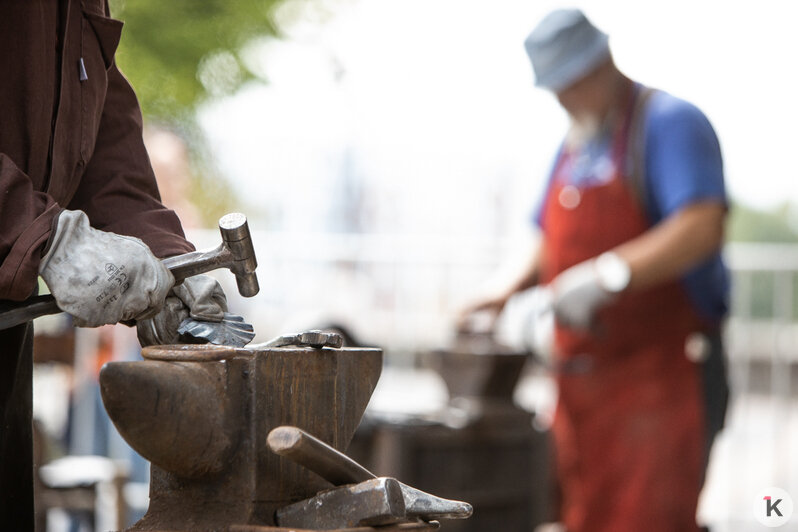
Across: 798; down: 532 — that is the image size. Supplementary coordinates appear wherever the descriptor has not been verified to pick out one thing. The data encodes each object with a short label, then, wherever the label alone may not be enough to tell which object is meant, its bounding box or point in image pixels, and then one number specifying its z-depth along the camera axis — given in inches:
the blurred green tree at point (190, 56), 590.7
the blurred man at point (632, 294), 286.6
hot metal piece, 237.1
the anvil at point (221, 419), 229.3
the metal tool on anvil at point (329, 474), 228.3
